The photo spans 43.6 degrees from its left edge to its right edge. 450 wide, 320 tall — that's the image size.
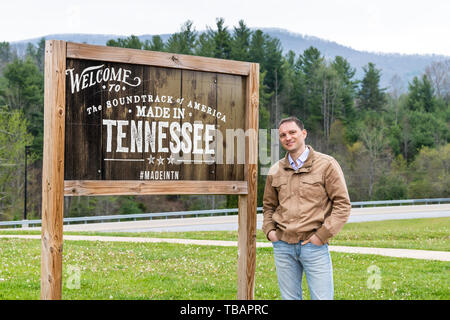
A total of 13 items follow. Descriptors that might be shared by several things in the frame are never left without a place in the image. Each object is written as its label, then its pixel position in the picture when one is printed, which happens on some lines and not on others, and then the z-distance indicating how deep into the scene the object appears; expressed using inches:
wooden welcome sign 219.5
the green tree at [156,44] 2377.7
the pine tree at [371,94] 2869.1
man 201.0
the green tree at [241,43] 2293.3
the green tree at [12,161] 1736.0
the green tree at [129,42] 2250.5
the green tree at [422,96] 2755.9
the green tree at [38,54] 3026.6
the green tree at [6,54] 3009.1
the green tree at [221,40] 2369.6
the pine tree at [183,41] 2353.6
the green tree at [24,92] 2102.6
